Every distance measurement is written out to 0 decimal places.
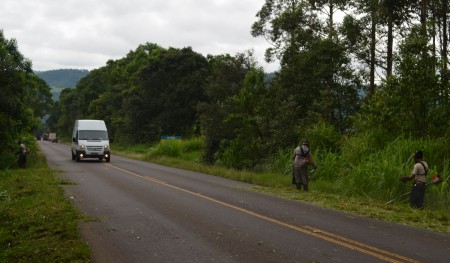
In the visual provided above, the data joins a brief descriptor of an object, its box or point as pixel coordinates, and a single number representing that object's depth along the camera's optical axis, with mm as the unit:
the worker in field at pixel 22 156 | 21781
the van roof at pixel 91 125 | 29541
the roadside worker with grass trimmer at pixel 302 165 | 15016
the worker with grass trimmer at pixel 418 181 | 11367
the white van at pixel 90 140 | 28406
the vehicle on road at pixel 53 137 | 95538
